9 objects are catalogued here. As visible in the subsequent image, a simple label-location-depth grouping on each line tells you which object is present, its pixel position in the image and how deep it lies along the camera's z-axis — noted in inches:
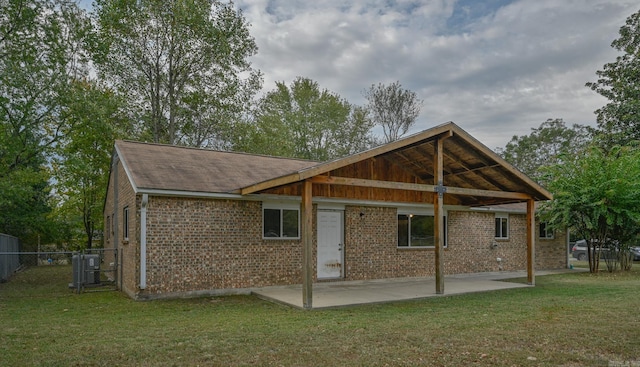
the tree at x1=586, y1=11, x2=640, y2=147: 962.7
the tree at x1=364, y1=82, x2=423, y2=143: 1268.5
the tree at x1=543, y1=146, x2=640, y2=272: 571.2
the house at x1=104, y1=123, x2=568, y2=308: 381.4
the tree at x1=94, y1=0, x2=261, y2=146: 911.0
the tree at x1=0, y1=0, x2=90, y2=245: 582.6
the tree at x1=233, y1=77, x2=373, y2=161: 1308.4
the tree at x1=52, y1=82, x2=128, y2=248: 881.5
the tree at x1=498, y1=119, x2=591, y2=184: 1690.5
